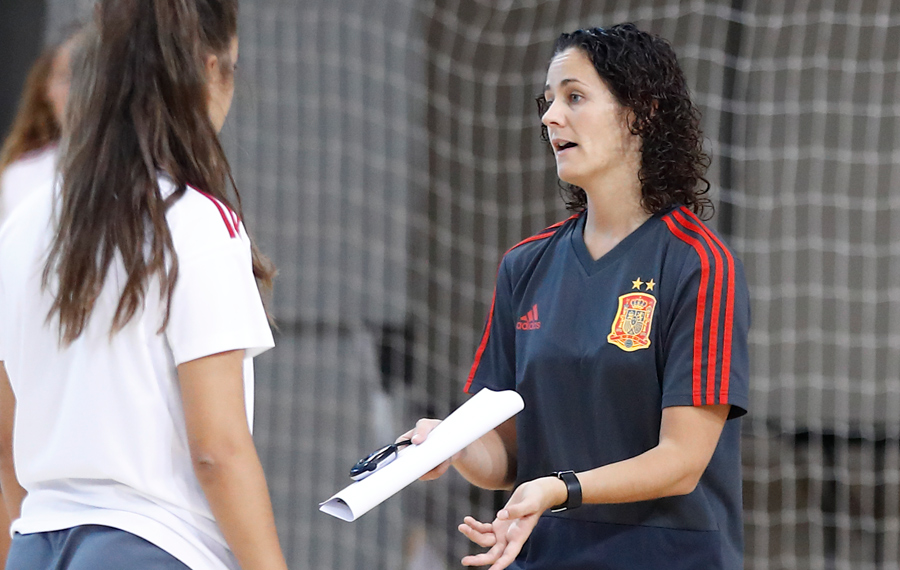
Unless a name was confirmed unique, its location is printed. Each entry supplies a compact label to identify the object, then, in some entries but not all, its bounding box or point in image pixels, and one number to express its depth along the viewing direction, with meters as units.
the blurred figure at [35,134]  13.10
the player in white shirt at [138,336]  11.92
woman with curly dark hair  12.20
